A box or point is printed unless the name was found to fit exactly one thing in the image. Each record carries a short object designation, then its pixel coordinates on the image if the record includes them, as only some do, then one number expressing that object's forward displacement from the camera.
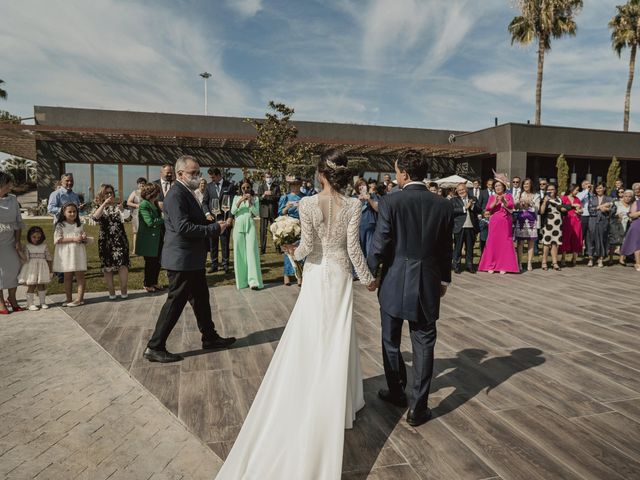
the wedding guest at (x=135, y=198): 8.91
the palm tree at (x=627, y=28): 33.28
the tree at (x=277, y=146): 21.95
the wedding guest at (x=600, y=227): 11.13
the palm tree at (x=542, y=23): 29.78
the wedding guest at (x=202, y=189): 8.73
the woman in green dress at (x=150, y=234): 7.73
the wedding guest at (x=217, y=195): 9.28
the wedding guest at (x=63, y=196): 7.99
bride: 2.57
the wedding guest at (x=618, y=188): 12.49
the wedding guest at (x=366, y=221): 9.08
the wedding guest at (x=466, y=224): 9.91
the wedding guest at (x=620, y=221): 11.18
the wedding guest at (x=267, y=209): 12.78
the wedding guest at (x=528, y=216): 10.12
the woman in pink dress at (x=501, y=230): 9.80
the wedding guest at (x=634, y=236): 10.34
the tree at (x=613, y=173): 27.20
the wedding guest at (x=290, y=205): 8.25
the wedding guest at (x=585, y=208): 11.54
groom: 3.22
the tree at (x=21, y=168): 64.19
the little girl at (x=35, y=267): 6.46
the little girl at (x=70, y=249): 6.69
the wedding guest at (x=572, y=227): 11.59
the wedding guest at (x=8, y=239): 6.14
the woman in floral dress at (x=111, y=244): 7.20
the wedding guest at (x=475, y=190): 13.14
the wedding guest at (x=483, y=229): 12.22
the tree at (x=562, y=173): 26.58
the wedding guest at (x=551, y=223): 10.31
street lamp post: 38.03
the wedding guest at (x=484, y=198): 11.23
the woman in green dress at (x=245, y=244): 8.03
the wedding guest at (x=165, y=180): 8.38
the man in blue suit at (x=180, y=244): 4.46
